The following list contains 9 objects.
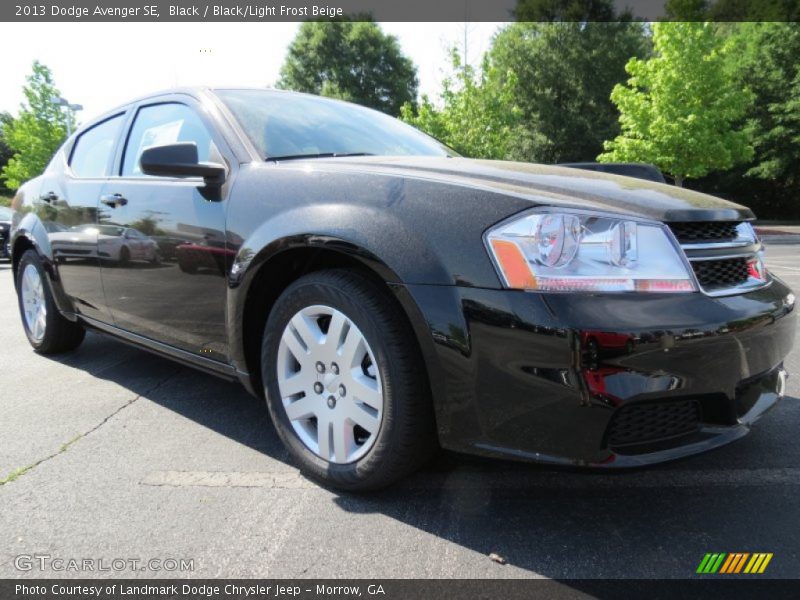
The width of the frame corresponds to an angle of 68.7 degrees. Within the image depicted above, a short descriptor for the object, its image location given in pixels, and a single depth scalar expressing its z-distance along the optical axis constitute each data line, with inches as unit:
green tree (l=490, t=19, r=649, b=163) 1246.3
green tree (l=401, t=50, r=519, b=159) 844.6
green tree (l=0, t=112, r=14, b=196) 2059.5
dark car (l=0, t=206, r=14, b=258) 555.3
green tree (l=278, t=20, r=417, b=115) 1712.6
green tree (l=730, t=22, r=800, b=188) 1041.5
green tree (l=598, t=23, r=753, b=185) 840.9
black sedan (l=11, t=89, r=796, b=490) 65.1
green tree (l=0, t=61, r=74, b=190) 1241.4
